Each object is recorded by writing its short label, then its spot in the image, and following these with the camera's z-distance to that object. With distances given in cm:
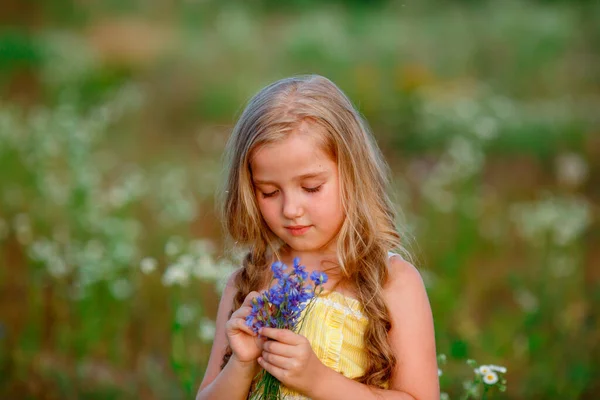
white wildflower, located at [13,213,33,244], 488
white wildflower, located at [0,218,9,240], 502
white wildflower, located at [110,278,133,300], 424
